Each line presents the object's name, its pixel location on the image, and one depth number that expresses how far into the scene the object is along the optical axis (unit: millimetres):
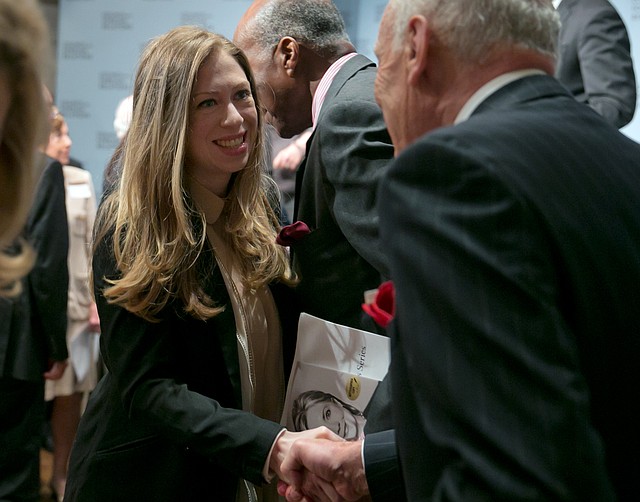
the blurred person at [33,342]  4477
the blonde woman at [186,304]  2170
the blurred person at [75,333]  5586
